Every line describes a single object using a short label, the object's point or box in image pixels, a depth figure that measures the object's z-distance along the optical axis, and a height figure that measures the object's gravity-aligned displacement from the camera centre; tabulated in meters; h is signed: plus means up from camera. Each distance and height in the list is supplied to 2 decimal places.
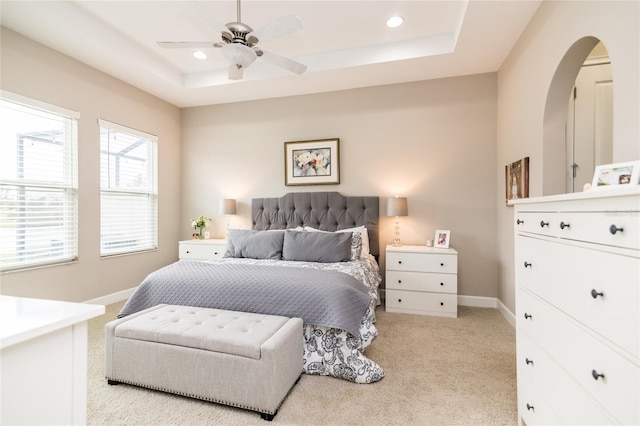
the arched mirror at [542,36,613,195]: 2.28 +0.68
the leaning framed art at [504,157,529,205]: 2.66 +0.31
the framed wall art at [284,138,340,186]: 4.03 +0.68
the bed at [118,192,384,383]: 2.01 -0.58
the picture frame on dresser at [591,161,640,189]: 1.13 +0.15
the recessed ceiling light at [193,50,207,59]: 3.37 +1.82
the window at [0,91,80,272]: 2.69 +0.28
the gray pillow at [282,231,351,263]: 3.00 -0.37
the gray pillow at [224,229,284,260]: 3.25 -0.38
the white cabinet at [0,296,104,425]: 0.60 -0.34
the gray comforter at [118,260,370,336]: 2.01 -0.59
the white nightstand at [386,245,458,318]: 3.22 -0.78
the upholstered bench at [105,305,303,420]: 1.63 -0.85
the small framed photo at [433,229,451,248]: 3.49 -0.32
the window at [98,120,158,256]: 3.59 +0.28
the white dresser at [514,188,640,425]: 0.80 -0.33
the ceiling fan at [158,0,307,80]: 2.00 +1.25
